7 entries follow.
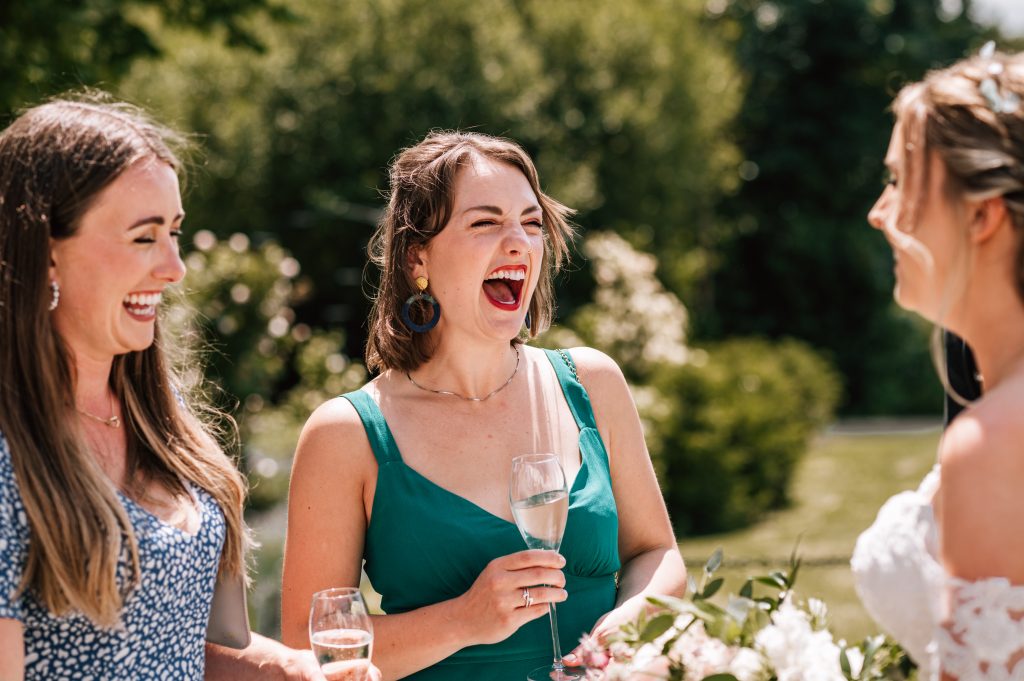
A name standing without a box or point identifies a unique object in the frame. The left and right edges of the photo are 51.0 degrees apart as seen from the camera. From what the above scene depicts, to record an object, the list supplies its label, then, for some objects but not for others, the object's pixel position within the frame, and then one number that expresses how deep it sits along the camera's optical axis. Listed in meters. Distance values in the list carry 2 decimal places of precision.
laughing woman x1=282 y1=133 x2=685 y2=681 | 2.78
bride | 1.76
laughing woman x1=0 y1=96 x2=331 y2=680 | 1.98
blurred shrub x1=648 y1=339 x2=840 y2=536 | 11.62
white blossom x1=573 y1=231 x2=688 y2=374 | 12.85
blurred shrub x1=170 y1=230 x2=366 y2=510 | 8.73
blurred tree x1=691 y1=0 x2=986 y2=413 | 24.34
